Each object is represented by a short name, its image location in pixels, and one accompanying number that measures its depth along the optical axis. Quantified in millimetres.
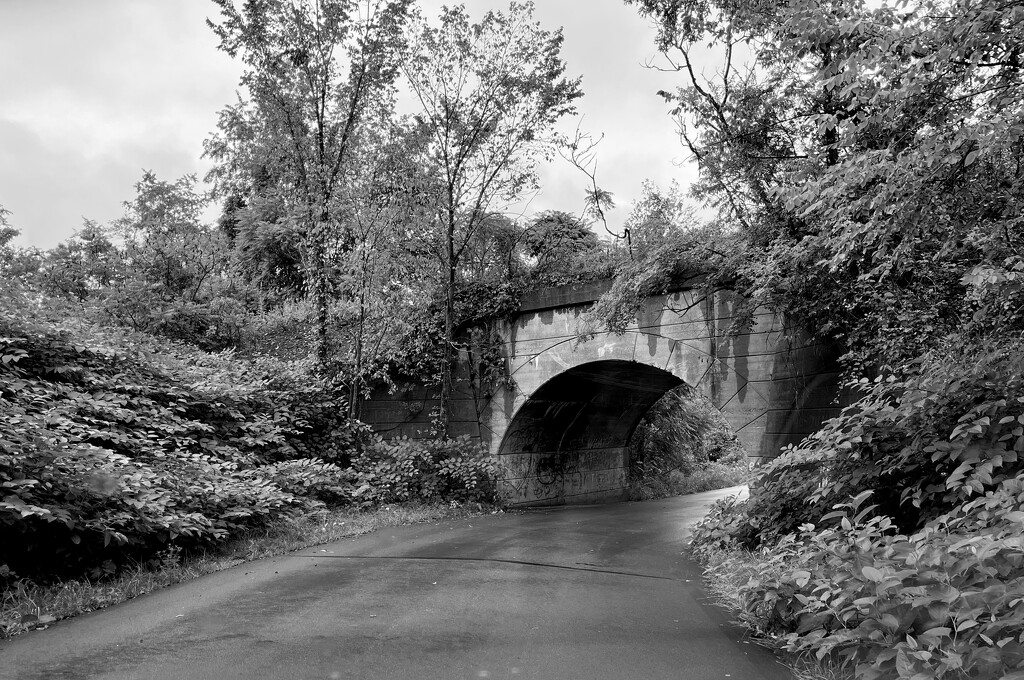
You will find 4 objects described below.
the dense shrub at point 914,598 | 2609
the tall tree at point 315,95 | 12117
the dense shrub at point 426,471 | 10648
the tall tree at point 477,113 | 11719
